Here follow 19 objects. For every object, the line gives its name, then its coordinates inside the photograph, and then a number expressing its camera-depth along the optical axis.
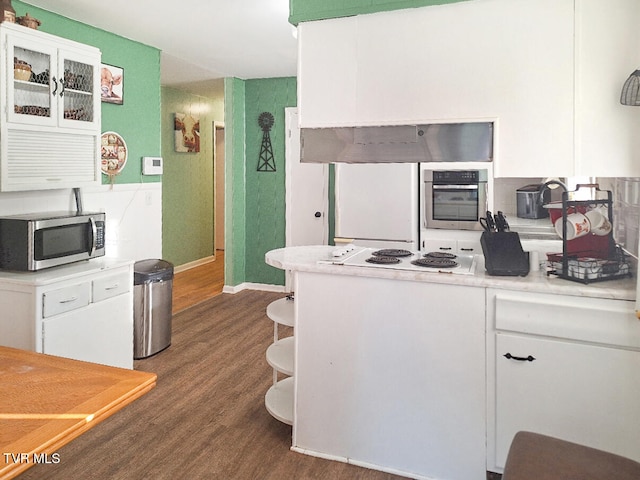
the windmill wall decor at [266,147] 5.90
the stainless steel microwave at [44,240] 2.95
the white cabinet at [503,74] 2.17
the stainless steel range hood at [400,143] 2.41
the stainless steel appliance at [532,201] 3.10
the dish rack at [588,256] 2.13
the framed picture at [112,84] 4.03
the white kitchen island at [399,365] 2.23
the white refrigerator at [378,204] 4.41
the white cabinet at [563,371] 2.02
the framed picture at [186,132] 6.98
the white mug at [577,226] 2.24
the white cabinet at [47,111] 2.92
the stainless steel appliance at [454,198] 4.17
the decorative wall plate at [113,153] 4.08
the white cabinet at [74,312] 2.83
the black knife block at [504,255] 2.24
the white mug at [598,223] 2.29
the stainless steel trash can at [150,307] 3.80
